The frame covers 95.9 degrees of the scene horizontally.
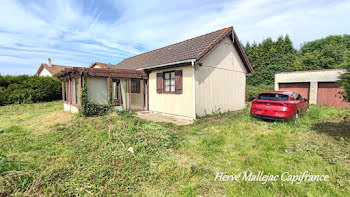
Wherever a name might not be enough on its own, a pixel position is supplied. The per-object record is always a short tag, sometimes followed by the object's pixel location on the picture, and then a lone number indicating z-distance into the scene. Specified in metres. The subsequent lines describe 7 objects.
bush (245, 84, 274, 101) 17.45
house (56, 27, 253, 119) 8.47
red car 6.58
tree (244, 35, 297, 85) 22.84
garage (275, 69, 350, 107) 13.43
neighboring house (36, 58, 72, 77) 28.28
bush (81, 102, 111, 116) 8.66
